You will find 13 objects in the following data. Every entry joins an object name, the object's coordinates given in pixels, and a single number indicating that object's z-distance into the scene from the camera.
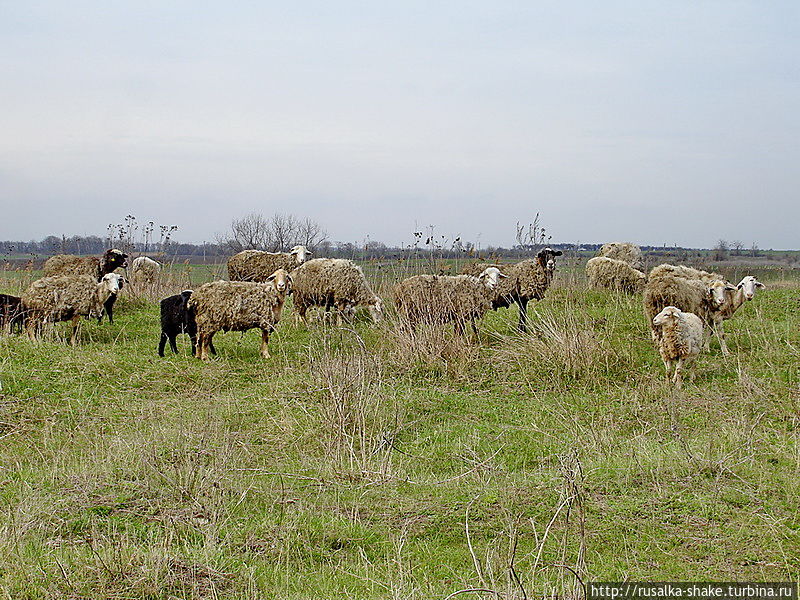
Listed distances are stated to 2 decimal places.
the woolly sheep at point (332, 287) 13.13
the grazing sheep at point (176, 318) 10.56
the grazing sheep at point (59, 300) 10.92
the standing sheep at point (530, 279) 13.09
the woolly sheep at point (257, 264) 15.51
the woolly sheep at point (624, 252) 19.72
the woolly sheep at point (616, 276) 16.42
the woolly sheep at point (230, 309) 10.43
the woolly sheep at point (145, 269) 17.08
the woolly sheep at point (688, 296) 11.03
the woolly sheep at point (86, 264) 14.30
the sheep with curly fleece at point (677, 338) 9.03
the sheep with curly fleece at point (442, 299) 10.53
